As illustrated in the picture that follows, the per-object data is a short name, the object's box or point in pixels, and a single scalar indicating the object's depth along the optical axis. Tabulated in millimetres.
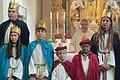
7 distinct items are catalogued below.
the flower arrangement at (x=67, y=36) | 8102
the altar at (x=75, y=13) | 8305
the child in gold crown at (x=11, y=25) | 5460
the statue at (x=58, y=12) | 8984
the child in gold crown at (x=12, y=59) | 5152
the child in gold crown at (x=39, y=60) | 5207
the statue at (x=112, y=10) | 8078
